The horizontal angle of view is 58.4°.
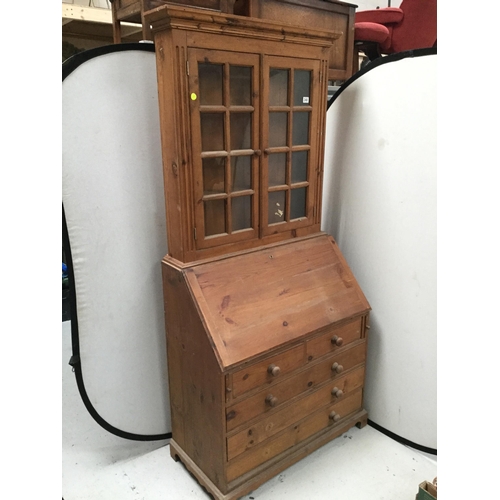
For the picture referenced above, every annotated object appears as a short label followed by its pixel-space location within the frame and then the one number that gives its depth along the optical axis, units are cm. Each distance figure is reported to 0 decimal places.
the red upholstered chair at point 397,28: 237
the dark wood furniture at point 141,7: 165
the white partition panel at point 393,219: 162
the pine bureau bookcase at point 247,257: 140
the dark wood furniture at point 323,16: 179
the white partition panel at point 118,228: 146
